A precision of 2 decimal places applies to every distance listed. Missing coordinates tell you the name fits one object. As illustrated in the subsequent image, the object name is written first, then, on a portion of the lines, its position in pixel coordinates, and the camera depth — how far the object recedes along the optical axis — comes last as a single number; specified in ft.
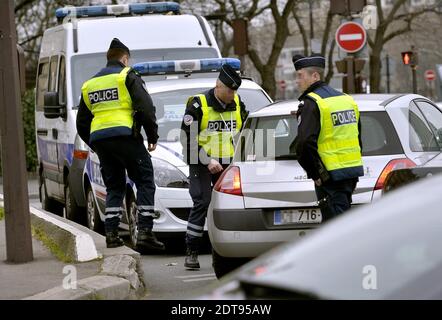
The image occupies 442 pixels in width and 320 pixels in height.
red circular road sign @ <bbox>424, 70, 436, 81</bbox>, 185.63
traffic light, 106.73
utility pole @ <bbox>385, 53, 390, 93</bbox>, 117.98
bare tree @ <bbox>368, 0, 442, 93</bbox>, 140.46
